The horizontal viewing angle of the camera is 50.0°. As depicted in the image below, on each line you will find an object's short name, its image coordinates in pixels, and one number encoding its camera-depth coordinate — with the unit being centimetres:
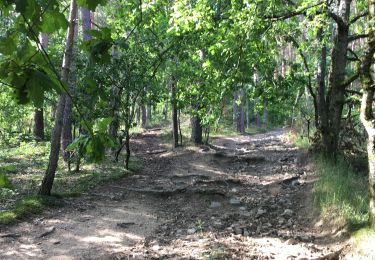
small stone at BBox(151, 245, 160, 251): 610
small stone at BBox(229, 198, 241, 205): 862
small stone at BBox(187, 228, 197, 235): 676
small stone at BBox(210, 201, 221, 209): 855
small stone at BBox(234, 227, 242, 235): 658
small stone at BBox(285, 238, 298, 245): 595
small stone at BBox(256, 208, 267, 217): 758
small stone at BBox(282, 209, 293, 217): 747
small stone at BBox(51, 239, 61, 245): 631
